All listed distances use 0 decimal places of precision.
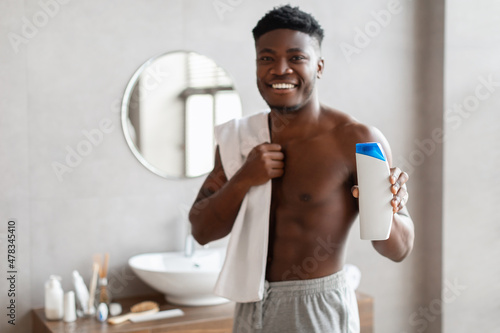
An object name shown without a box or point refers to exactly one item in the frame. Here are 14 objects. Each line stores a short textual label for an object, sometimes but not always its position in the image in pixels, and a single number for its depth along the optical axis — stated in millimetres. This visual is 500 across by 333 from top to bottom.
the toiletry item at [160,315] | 2281
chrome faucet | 2643
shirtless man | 1544
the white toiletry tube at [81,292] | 2354
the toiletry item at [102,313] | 2279
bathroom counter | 2203
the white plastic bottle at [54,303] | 2303
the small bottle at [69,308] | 2285
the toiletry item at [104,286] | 2367
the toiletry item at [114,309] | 2352
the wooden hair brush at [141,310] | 2297
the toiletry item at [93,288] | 2350
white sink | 2328
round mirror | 2633
